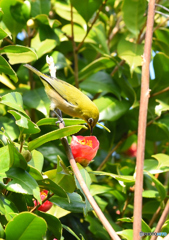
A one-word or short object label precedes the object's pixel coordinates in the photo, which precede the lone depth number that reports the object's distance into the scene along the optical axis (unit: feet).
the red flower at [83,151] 9.93
